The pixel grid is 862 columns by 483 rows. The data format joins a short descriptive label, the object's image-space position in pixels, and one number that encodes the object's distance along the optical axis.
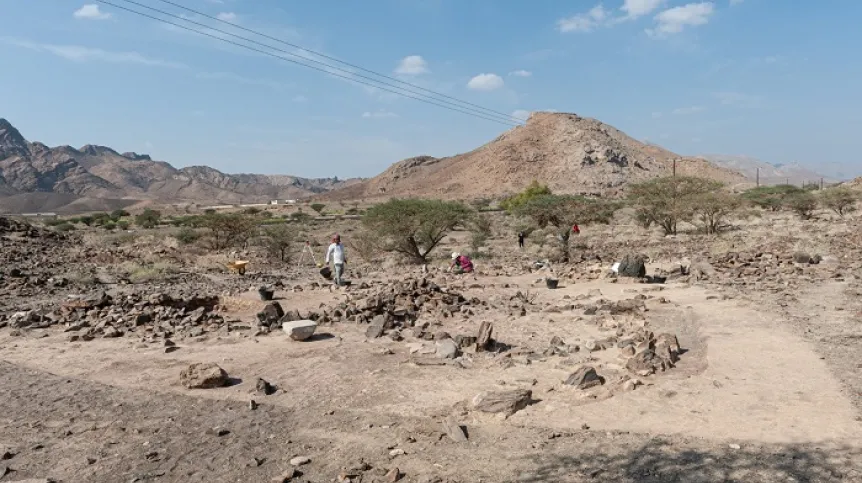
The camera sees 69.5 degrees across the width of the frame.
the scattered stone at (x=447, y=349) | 8.66
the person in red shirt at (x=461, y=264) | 18.91
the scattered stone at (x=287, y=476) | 5.12
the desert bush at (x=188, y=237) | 30.17
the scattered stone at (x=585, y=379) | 7.06
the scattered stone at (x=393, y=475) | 5.07
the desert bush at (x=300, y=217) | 57.12
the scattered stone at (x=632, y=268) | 16.39
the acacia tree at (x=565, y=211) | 28.23
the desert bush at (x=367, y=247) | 26.67
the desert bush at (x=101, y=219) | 61.91
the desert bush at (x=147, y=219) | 57.10
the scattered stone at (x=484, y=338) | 9.01
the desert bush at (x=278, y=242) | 27.62
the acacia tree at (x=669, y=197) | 30.95
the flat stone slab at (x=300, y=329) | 9.77
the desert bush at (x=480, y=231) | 29.64
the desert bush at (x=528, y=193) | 60.05
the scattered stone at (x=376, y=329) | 10.05
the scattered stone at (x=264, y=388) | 7.38
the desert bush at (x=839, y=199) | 39.28
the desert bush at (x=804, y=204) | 38.16
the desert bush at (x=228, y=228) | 29.27
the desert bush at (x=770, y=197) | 48.59
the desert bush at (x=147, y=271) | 19.27
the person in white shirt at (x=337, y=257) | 15.79
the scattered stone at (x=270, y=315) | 10.80
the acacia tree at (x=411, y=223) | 25.08
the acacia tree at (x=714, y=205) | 30.09
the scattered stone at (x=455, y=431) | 5.82
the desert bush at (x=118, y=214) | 69.39
